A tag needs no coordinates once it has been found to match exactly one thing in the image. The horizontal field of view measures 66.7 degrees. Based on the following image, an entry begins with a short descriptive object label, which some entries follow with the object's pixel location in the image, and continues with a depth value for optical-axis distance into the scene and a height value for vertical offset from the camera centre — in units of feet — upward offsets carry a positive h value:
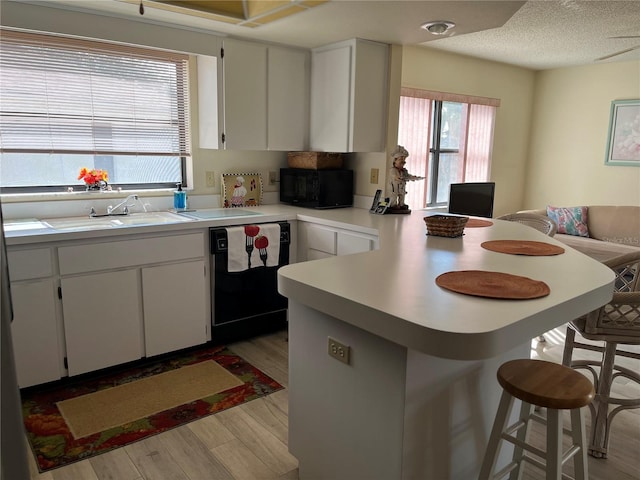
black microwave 12.40 -0.76
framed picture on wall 18.26 +1.13
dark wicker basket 8.15 -1.08
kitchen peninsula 4.39 -2.05
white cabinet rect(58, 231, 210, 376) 8.98 -2.81
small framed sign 12.53 -0.86
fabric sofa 16.74 -2.48
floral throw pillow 18.21 -2.14
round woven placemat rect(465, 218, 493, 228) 9.40 -1.21
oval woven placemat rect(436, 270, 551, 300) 4.97 -1.33
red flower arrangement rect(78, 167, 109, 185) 10.46 -0.48
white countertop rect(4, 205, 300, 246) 8.30 -1.40
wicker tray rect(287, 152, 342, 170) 12.56 -0.05
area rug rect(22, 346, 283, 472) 7.44 -4.39
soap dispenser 11.61 -1.05
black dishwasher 10.61 -3.20
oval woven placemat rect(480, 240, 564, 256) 7.03 -1.27
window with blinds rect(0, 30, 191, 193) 9.59 +0.87
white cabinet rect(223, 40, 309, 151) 11.34 +1.46
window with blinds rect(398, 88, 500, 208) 16.70 +0.78
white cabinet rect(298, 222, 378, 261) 10.19 -1.83
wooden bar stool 4.74 -2.49
